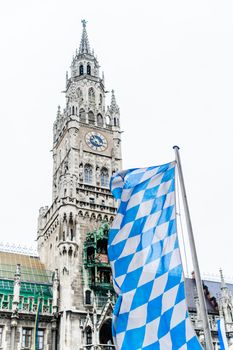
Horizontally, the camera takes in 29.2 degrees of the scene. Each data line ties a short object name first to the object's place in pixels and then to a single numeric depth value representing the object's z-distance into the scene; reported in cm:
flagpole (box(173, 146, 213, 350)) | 1364
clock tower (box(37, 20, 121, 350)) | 4775
